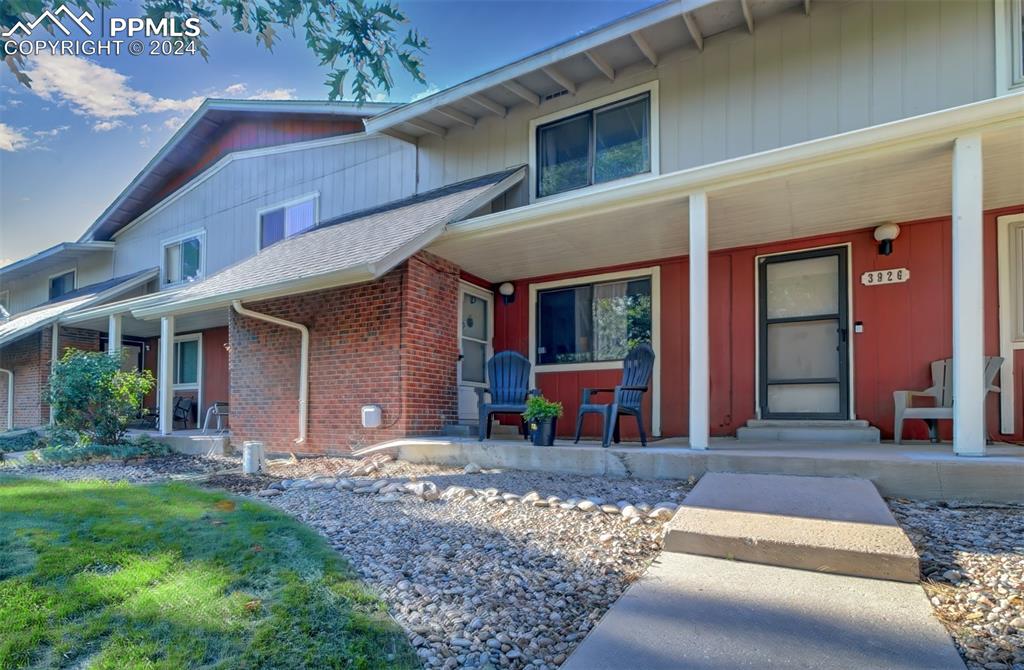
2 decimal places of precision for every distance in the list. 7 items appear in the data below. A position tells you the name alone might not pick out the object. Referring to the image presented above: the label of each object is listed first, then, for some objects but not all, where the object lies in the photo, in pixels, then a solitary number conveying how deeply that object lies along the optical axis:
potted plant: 5.21
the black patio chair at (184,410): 10.80
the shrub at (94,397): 7.38
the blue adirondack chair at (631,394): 5.12
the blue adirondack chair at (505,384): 5.88
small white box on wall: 6.19
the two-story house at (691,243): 4.68
